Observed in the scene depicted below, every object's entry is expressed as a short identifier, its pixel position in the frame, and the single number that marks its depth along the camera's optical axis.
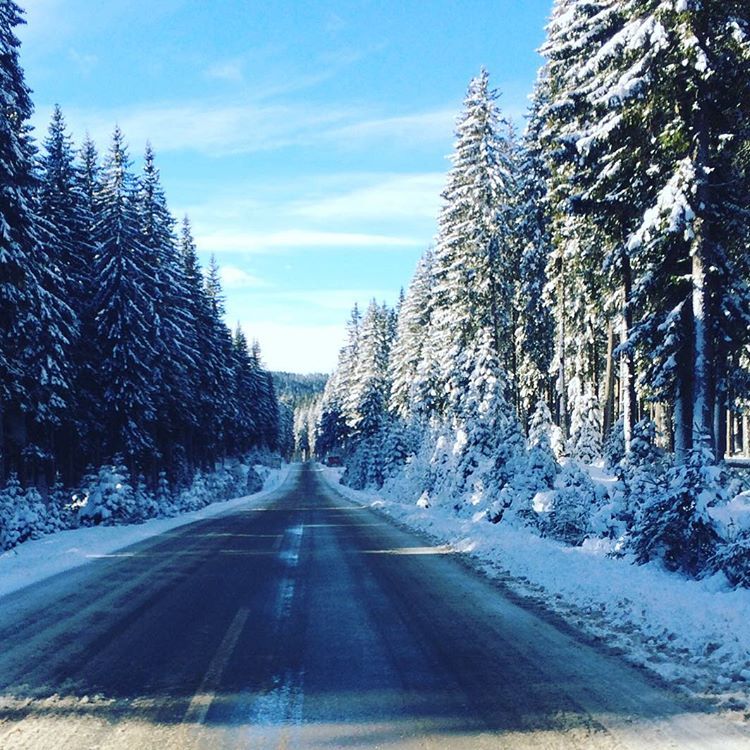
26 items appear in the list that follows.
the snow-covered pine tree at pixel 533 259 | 32.25
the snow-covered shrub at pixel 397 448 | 49.12
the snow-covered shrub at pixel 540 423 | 23.09
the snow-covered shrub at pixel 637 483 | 11.45
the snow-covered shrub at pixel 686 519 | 10.12
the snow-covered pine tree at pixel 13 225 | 17.98
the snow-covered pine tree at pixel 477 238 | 33.75
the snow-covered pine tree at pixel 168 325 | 33.03
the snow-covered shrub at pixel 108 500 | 22.88
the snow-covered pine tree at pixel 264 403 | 85.91
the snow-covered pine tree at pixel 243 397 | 64.94
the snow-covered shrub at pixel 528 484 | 19.61
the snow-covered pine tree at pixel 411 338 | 54.18
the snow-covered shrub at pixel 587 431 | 32.53
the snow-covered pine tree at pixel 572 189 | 19.48
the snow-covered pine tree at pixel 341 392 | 87.75
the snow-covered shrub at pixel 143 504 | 25.15
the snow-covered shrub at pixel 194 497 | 32.66
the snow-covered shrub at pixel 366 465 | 55.47
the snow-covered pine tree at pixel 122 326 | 28.42
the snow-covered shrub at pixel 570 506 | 15.68
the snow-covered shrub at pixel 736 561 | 8.84
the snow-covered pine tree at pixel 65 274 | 23.53
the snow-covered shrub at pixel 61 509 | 21.28
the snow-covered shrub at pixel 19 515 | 17.23
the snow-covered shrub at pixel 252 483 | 59.35
